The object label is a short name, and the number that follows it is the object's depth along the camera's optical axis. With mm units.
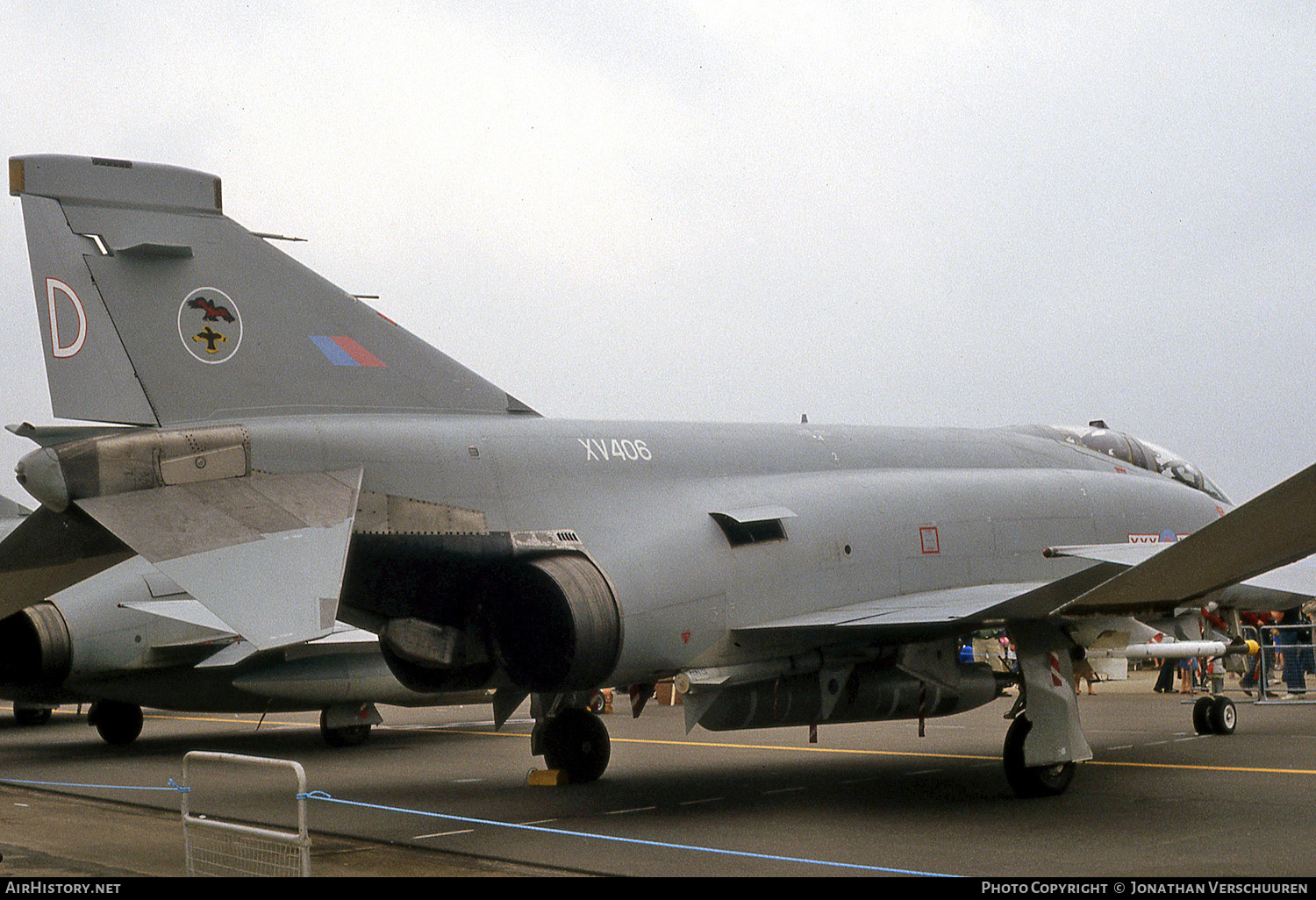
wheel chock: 11391
